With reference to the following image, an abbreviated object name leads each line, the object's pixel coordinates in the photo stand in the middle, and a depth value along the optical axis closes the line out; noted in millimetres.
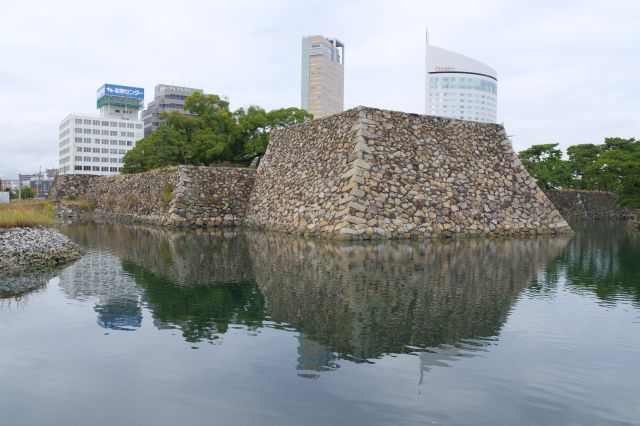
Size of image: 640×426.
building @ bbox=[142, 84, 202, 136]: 114750
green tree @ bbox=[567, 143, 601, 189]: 47500
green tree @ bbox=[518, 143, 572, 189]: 44594
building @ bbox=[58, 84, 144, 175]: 105188
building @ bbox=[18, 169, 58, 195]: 136038
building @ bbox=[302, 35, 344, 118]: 166875
